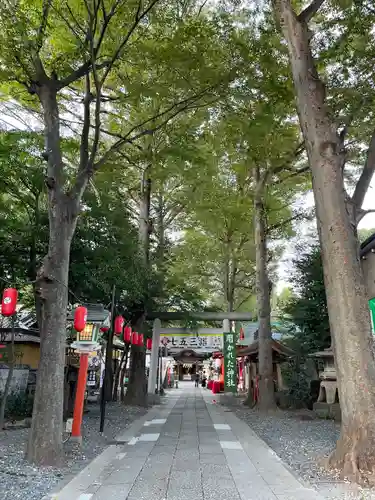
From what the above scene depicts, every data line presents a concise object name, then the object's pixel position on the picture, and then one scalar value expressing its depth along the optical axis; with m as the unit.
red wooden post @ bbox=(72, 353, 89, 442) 7.67
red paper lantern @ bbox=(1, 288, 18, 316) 7.57
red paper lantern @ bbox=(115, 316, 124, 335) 11.17
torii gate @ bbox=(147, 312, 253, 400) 17.86
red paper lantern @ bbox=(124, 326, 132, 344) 13.58
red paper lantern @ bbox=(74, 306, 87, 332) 7.70
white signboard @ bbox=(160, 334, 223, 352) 19.48
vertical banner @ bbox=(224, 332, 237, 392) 17.70
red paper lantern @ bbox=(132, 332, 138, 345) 14.96
